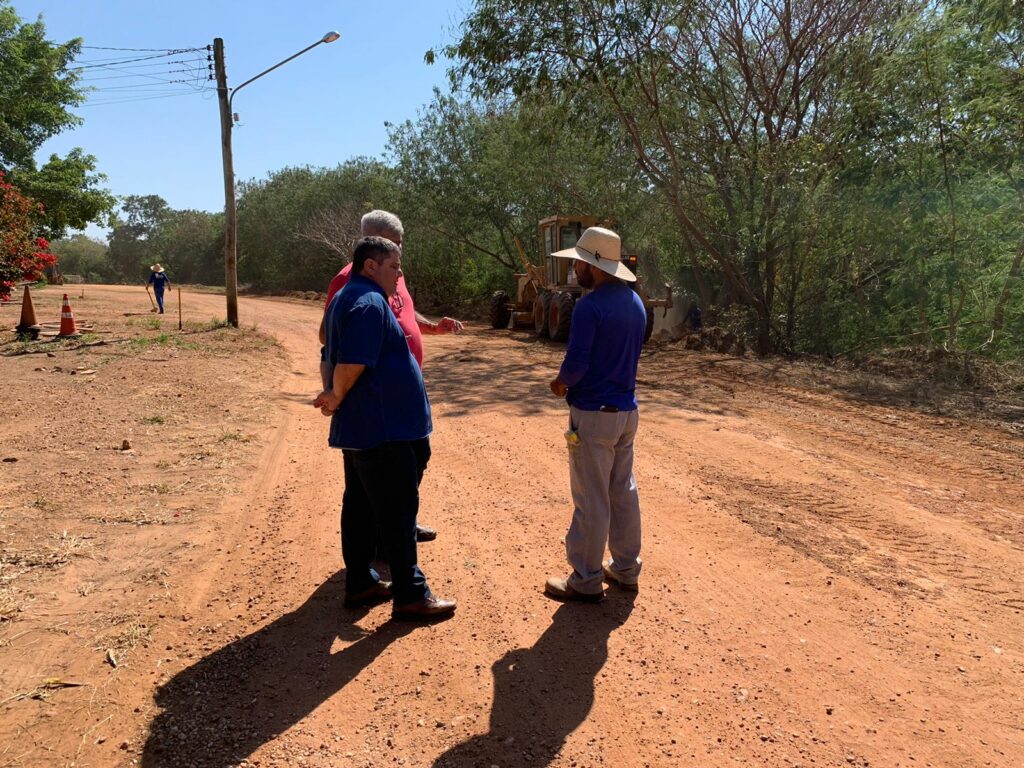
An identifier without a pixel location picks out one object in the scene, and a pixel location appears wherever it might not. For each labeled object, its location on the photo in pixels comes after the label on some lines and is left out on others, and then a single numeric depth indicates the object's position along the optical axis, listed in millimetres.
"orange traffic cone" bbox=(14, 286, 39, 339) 13711
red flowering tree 13273
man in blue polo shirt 3189
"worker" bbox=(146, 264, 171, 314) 20078
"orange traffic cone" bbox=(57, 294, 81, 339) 13927
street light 15797
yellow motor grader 15836
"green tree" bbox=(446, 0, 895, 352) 13516
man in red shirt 3584
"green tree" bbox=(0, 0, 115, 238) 25938
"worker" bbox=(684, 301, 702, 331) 18859
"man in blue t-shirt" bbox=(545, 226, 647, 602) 3570
